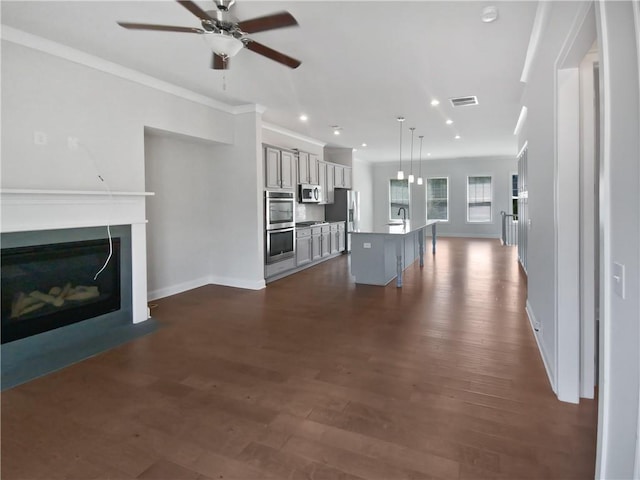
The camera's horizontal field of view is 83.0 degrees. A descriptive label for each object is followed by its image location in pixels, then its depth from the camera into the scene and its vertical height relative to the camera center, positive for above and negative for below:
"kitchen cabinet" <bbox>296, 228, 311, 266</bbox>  6.98 -0.38
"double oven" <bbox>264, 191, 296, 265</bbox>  5.93 +0.02
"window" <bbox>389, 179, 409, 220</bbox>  13.20 +1.07
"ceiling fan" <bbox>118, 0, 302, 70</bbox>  2.31 +1.34
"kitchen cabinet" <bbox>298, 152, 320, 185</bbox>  7.28 +1.21
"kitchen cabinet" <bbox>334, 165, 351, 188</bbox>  8.96 +1.27
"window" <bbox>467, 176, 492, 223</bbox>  12.15 +0.88
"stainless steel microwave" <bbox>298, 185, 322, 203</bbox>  7.33 +0.69
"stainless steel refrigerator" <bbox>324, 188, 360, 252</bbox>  8.94 +0.43
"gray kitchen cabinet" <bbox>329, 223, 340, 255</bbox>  8.38 -0.29
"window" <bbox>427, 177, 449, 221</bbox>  12.66 +0.93
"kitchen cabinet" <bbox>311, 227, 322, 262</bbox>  7.54 -0.36
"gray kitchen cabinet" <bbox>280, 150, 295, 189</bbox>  6.48 +1.07
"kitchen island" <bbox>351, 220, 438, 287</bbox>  5.69 -0.48
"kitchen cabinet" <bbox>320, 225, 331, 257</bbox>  7.96 -0.33
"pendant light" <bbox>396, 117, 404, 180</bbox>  6.28 +1.87
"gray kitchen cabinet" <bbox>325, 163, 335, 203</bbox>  8.57 +1.05
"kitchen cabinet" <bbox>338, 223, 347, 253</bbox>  8.84 -0.30
